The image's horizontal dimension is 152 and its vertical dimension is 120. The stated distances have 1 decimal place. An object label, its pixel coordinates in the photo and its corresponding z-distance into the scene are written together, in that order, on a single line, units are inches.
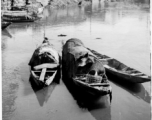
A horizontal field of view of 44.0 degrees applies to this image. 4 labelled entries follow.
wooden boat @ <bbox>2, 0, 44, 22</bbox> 1518.2
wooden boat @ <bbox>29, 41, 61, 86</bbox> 484.7
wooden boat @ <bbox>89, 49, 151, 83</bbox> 469.7
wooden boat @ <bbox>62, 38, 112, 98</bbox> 402.0
